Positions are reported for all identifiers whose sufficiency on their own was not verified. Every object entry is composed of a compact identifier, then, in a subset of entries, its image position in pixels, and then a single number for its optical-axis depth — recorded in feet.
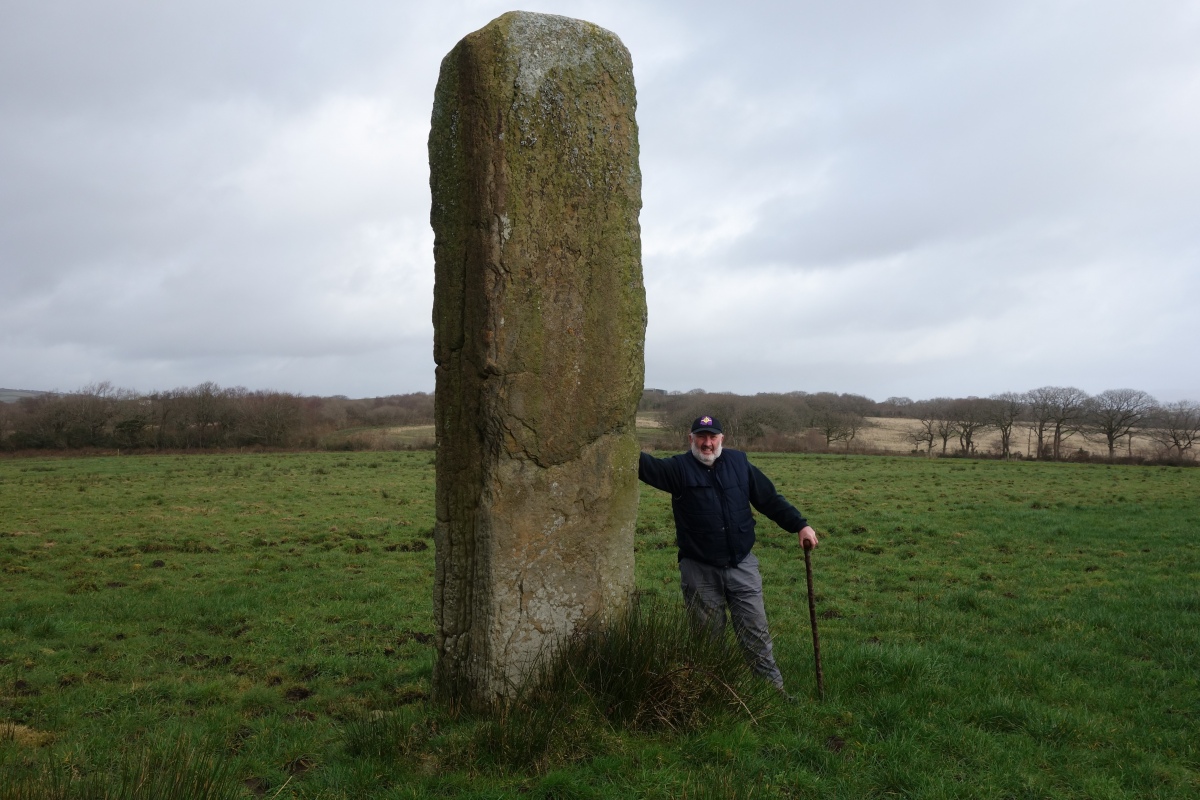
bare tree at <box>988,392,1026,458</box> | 182.91
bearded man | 19.01
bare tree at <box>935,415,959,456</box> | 175.32
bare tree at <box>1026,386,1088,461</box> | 175.42
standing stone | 16.39
